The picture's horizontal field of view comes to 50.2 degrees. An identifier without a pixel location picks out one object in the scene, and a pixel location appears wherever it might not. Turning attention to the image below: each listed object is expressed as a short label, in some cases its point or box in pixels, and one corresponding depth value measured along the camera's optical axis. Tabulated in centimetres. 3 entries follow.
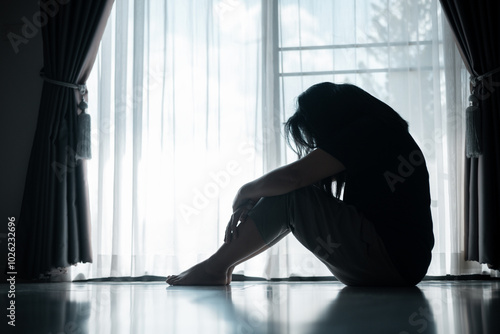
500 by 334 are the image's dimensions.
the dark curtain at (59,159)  263
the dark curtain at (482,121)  247
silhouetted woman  156
